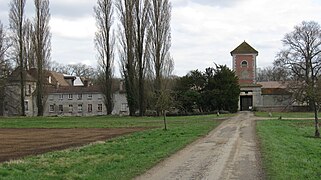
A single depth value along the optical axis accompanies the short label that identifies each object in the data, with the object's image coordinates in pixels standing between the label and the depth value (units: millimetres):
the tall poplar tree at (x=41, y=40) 57750
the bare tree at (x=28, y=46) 59281
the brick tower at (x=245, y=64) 69875
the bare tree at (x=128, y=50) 55281
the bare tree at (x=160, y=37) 54531
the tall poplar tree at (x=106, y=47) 56875
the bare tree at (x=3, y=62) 52659
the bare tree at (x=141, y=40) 54969
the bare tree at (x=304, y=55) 63000
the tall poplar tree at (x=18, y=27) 58500
